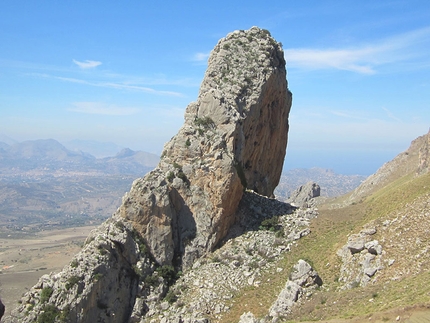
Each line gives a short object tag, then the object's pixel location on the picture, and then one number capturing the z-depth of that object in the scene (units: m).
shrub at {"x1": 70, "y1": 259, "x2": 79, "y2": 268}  42.78
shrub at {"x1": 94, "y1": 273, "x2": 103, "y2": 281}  42.65
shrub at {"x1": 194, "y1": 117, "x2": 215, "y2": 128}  54.88
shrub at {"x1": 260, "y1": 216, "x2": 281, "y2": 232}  51.97
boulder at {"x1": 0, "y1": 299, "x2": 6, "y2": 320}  24.17
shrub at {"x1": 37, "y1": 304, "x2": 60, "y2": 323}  38.44
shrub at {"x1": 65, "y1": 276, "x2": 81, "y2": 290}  41.01
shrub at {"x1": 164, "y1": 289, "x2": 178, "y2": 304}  44.16
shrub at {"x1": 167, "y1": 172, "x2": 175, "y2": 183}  51.19
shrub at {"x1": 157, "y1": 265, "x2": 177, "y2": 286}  46.66
